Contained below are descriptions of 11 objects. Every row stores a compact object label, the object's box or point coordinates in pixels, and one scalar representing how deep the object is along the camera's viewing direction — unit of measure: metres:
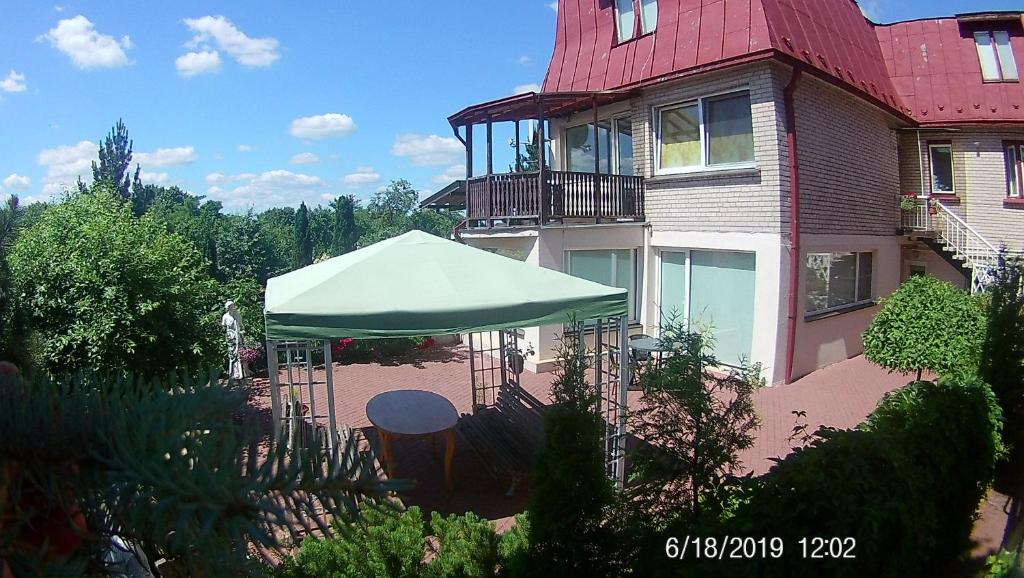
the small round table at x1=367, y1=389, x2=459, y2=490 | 6.14
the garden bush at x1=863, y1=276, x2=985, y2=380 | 7.48
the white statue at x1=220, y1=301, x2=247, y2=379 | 9.38
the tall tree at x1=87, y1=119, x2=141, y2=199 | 35.91
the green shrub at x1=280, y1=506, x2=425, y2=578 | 3.97
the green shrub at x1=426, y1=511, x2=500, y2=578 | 4.07
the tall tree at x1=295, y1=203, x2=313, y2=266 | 35.99
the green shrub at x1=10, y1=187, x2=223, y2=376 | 6.59
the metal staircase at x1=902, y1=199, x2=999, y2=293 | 13.27
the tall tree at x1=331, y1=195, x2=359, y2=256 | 41.76
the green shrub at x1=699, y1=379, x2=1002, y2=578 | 2.81
